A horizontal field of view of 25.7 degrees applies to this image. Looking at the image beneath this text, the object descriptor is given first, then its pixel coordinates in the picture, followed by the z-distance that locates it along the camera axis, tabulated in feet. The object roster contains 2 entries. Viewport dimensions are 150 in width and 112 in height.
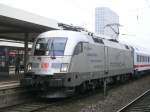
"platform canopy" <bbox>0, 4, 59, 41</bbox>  49.62
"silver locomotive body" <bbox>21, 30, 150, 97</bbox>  44.83
